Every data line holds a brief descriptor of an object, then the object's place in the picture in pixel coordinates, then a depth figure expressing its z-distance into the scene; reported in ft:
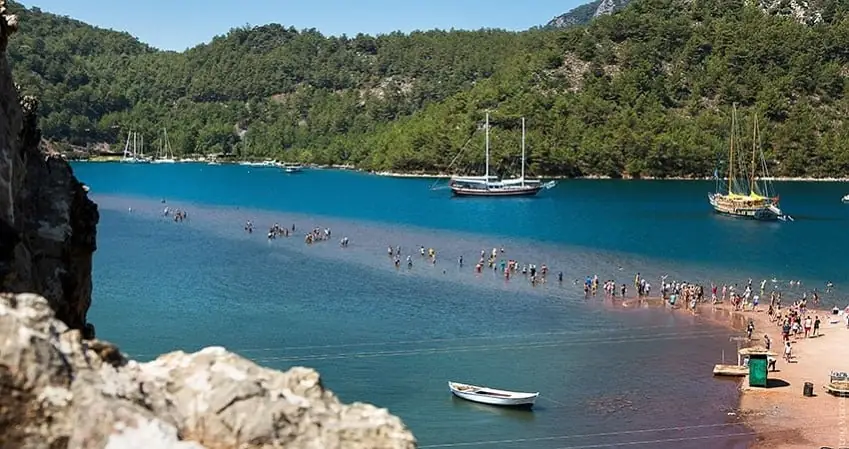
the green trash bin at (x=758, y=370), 129.18
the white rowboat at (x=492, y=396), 118.01
